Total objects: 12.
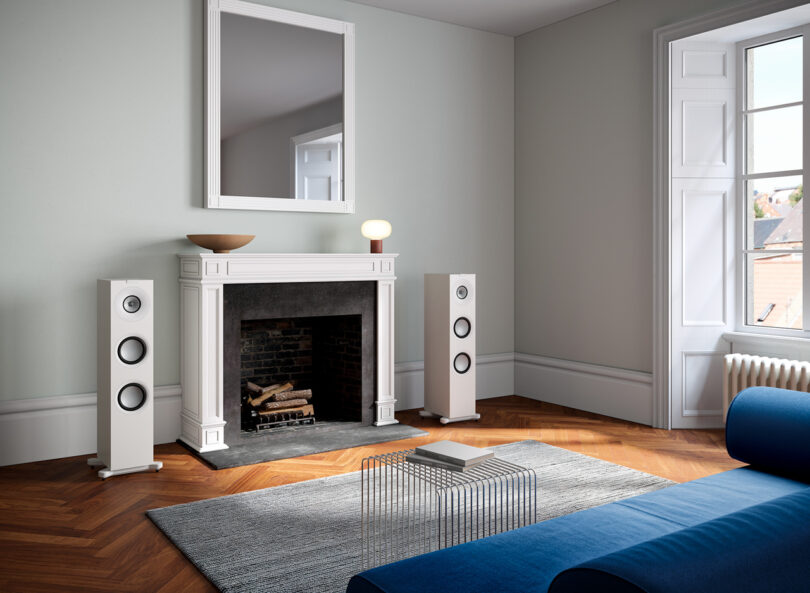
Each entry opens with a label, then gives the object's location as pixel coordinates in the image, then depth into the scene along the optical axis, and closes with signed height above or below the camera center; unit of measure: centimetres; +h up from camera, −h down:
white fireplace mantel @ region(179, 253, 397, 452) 437 -11
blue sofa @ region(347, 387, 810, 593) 103 -59
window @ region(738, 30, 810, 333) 466 +73
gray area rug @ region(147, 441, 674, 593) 264 -107
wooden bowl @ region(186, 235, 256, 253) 443 +30
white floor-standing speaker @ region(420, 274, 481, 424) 520 -43
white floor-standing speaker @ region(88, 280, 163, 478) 389 -50
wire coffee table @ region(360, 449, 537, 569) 245 -106
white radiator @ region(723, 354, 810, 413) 432 -55
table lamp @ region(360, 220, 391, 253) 513 +42
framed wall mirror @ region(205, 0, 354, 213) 473 +126
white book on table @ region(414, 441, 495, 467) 246 -60
